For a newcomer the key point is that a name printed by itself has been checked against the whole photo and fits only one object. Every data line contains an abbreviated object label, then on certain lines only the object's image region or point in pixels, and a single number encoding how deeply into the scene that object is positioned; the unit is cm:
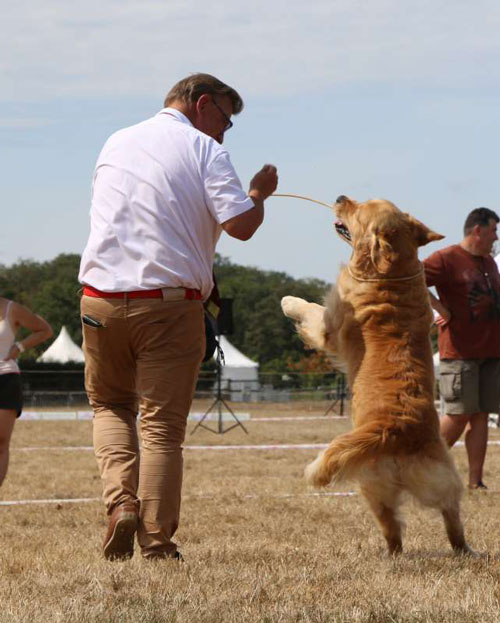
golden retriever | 711
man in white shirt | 679
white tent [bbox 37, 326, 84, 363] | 7444
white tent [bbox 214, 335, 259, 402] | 7468
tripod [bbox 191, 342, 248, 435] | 2869
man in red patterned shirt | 1235
